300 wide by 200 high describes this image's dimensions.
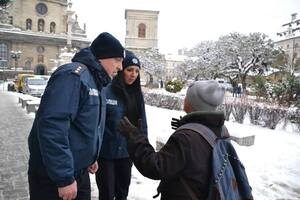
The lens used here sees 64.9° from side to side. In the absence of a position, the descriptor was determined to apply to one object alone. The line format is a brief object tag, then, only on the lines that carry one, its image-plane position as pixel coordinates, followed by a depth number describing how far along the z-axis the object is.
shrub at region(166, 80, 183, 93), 16.21
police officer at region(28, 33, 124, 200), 1.63
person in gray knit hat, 1.43
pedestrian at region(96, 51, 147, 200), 2.60
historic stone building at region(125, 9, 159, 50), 42.66
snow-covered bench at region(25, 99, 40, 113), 10.55
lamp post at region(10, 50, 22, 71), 36.42
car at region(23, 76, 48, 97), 19.44
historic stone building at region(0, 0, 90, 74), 42.95
